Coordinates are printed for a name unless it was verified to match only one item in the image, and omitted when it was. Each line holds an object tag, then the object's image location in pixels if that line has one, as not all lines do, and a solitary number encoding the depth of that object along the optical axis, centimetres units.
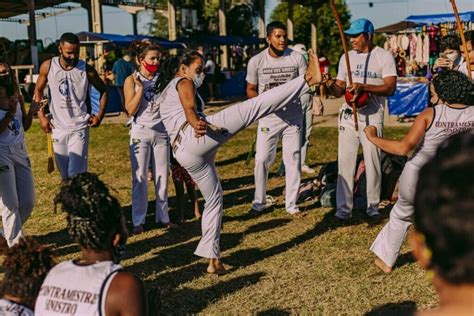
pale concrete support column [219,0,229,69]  3309
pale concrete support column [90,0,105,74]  2525
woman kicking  523
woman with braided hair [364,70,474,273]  494
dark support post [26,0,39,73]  2517
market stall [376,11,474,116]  1609
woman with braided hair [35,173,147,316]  270
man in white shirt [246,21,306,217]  747
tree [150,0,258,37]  4104
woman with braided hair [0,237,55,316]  291
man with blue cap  674
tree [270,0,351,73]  4728
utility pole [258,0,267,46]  3575
